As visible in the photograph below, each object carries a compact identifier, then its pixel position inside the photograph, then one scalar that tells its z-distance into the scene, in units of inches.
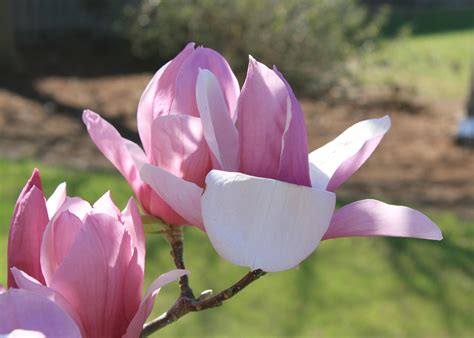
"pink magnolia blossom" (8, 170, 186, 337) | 25.0
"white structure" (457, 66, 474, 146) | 316.2
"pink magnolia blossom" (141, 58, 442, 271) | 23.9
